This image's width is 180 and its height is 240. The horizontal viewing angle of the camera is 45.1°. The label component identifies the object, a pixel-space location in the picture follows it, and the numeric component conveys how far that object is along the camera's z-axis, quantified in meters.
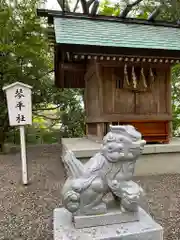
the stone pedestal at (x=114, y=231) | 1.85
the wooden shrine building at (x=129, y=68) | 5.21
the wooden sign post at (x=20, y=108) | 4.44
